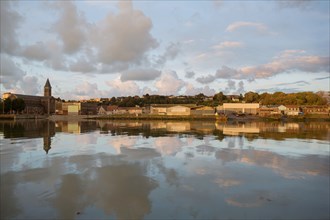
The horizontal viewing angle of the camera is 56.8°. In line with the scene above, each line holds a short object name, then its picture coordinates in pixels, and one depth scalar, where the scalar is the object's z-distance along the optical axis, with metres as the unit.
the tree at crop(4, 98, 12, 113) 99.44
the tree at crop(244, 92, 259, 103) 135.75
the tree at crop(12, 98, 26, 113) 101.97
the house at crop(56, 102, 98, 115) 131.80
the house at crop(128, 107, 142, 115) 125.15
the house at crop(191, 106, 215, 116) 101.62
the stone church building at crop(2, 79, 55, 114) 137.80
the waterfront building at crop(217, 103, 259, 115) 108.06
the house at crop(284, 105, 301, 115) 106.19
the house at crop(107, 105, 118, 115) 131.50
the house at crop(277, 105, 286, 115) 107.75
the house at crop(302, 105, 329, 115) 104.24
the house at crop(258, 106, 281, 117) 105.19
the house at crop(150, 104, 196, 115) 104.69
